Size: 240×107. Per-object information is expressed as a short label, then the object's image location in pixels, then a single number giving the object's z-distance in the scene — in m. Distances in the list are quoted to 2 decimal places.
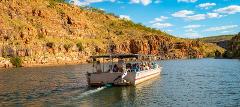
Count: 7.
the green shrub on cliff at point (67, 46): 99.65
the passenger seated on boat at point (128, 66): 38.30
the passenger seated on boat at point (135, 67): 37.32
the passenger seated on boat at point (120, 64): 35.59
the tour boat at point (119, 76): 34.36
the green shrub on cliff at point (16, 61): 79.63
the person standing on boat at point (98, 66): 36.44
